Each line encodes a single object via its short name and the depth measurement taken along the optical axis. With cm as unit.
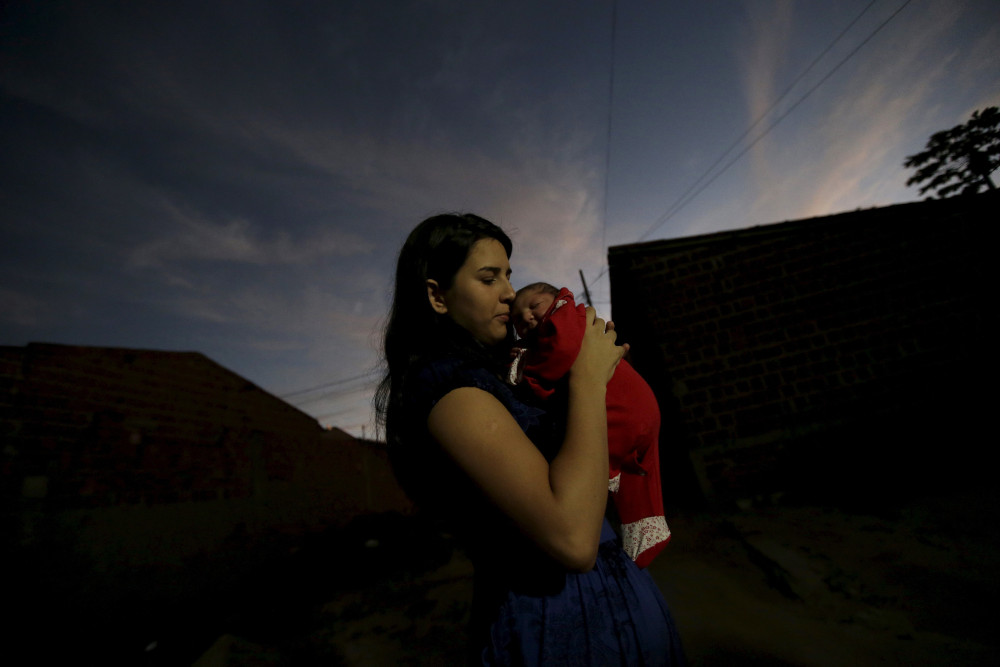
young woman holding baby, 88
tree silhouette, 2269
